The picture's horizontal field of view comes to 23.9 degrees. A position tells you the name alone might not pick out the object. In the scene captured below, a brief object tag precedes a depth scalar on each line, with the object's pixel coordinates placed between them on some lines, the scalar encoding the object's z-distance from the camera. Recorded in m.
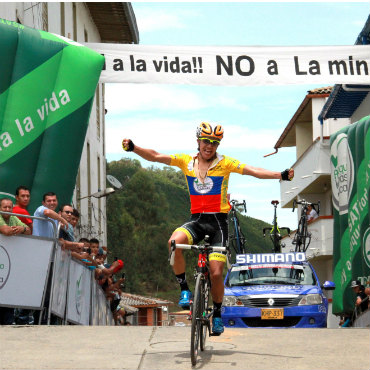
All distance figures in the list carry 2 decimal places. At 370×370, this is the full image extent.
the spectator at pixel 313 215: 37.38
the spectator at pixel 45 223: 12.05
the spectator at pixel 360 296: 18.58
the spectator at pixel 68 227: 12.80
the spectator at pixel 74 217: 13.77
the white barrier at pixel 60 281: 11.88
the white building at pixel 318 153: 32.56
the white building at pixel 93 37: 26.91
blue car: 15.88
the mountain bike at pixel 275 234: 29.58
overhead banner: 16.31
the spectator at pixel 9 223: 11.34
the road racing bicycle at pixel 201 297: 8.09
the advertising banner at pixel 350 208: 19.92
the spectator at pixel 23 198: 12.91
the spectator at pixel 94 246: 16.30
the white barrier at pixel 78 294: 12.66
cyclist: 9.00
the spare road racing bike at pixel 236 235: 28.30
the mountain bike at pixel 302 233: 29.69
